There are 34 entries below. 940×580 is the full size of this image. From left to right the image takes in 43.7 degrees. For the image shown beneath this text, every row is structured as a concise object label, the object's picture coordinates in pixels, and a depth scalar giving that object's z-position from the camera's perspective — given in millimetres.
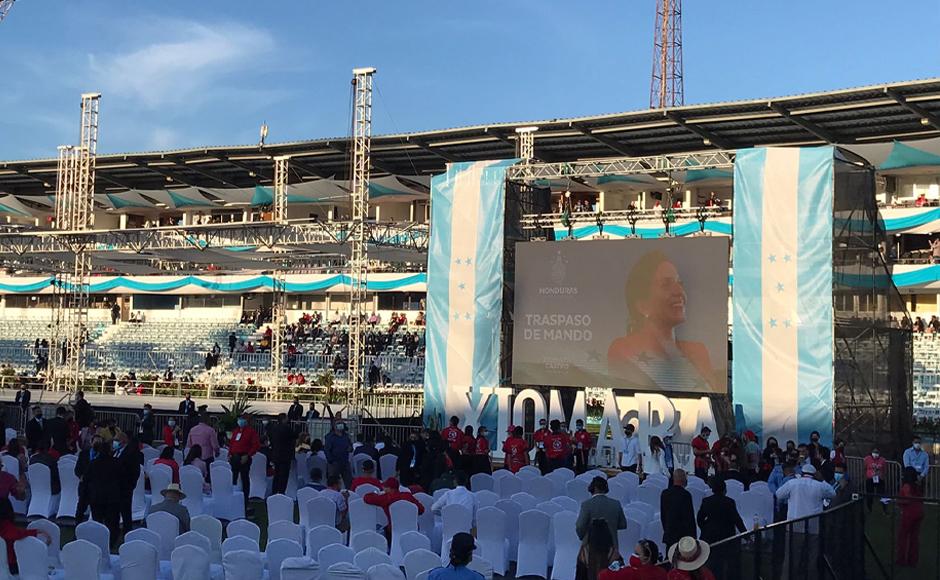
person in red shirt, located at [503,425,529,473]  17219
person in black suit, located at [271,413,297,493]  16531
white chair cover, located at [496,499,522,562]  12430
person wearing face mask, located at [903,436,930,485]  18750
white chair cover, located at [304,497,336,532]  12008
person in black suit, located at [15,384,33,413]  27834
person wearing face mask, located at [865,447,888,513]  18672
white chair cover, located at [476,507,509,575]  11828
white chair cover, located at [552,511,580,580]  11523
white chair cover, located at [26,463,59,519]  15031
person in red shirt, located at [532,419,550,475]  18516
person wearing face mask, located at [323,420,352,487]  16531
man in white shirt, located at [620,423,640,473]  20312
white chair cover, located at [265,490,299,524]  11938
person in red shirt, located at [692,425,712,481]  16938
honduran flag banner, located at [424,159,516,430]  26094
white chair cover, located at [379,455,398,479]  16938
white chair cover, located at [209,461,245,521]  15117
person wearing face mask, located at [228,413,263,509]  16906
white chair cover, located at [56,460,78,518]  15320
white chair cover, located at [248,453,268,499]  17062
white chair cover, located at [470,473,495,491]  14453
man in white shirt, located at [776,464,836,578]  12445
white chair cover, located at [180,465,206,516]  14562
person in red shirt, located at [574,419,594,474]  20281
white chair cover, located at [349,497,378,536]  12039
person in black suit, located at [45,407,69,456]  17688
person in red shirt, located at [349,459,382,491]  12320
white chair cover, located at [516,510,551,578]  11711
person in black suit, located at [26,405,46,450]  18797
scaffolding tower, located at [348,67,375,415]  29656
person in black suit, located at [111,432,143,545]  13219
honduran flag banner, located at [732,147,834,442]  22344
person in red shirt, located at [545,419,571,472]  18547
